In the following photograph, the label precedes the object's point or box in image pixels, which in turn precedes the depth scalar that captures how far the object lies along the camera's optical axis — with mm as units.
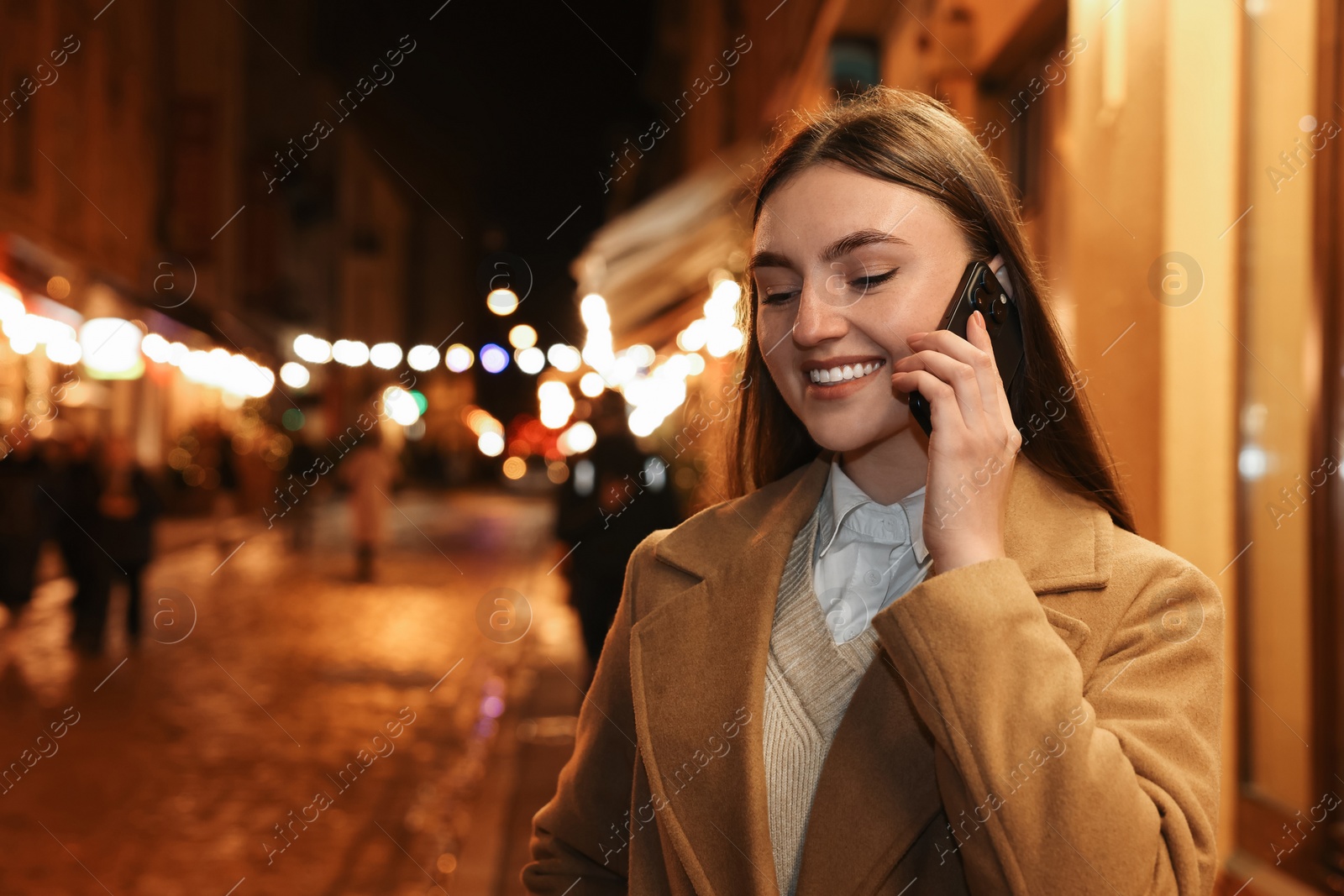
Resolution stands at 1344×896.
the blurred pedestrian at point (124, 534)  10141
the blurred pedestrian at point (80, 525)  10055
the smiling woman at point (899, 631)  1292
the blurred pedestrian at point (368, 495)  15922
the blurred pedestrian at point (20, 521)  9945
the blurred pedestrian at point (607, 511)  7152
